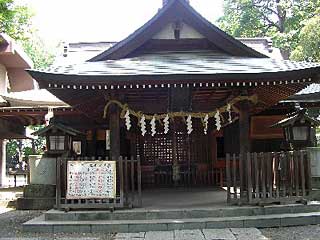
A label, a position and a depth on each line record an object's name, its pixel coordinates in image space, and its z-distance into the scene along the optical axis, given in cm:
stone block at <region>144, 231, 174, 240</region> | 726
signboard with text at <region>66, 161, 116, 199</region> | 858
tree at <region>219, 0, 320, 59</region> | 2697
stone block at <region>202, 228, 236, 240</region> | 716
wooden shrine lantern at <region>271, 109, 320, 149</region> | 1006
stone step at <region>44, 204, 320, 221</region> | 837
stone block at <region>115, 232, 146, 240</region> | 739
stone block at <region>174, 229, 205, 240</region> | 720
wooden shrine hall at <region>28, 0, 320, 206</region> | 862
